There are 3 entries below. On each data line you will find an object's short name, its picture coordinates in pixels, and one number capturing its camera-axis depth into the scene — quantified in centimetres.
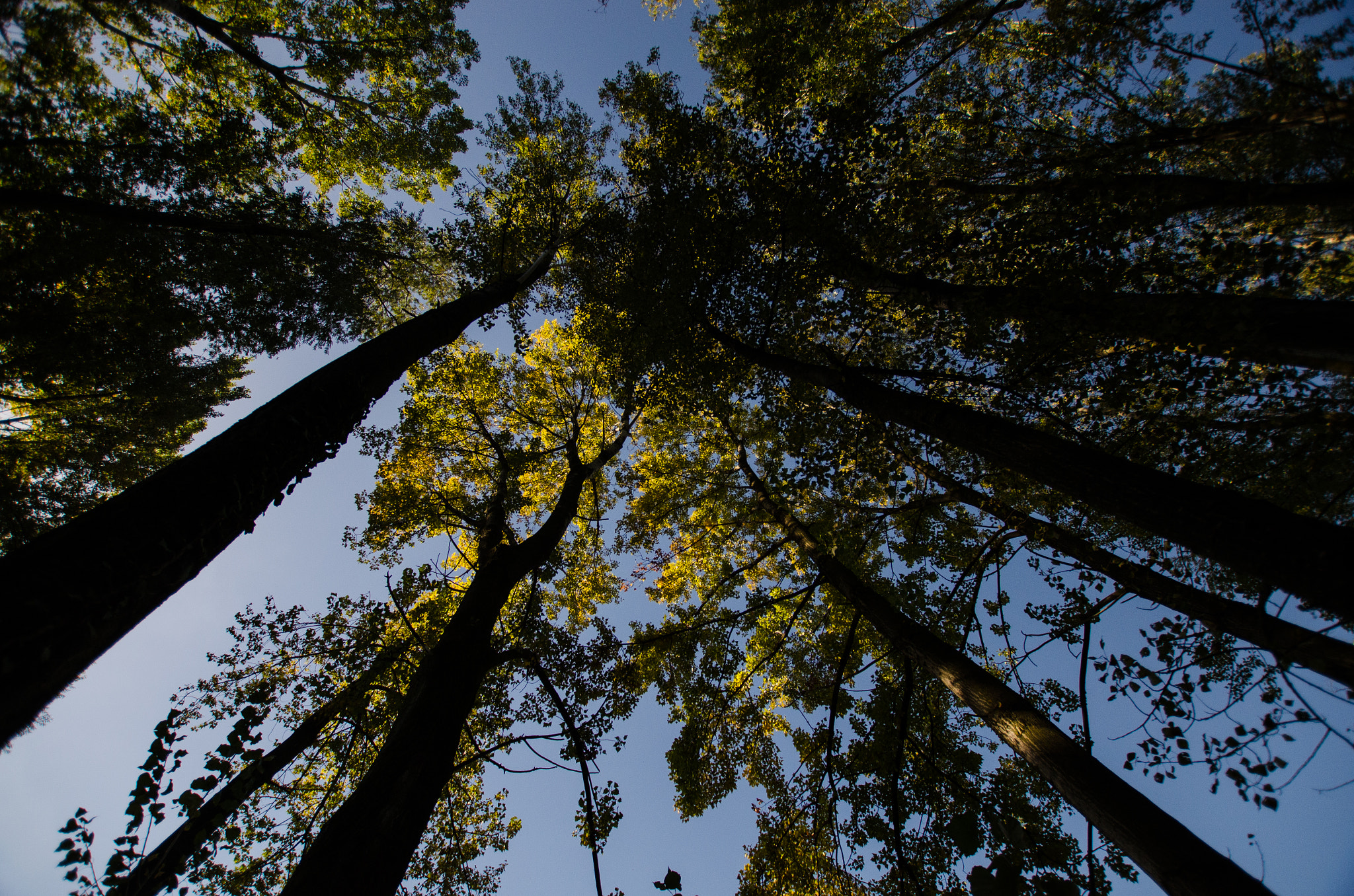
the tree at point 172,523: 166
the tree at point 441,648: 335
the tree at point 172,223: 571
